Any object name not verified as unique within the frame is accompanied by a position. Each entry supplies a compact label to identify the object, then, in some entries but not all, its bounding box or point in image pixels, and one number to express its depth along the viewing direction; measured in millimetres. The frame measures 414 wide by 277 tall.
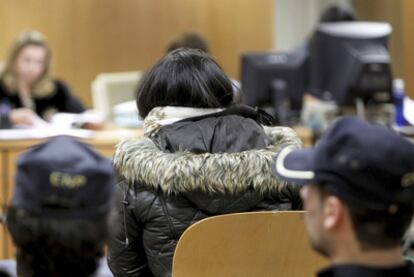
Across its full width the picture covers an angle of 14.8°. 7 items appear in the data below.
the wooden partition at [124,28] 13237
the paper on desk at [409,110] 9436
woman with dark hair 4434
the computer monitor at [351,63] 9734
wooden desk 9048
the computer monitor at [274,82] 10169
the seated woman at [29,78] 10298
